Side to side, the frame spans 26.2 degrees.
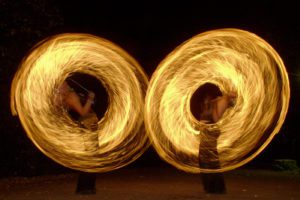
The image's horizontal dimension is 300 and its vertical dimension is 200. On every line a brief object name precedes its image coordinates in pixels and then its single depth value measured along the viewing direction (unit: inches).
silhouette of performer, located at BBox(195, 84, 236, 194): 431.8
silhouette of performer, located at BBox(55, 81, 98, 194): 429.4
